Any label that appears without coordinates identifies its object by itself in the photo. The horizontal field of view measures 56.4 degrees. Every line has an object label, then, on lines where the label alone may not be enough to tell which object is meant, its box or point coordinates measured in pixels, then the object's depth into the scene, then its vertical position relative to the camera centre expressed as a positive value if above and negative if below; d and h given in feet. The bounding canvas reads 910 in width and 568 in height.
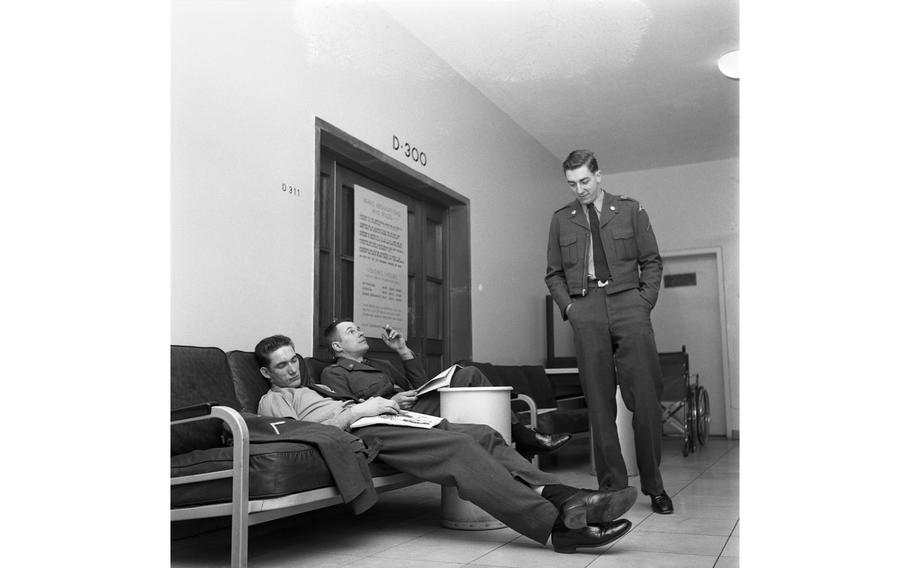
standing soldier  11.02 +0.30
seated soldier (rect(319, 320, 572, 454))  11.55 -0.61
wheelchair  20.61 -1.91
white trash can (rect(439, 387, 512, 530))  10.43 -0.95
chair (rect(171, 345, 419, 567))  7.58 -1.24
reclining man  8.64 -1.46
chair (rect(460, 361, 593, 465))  15.72 -1.38
